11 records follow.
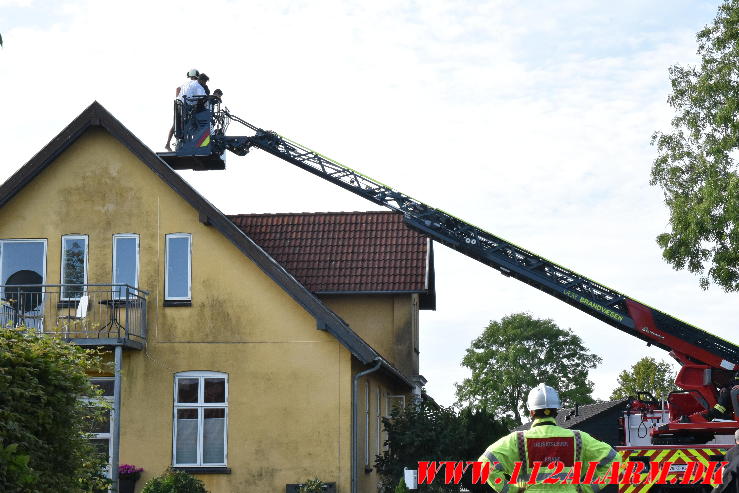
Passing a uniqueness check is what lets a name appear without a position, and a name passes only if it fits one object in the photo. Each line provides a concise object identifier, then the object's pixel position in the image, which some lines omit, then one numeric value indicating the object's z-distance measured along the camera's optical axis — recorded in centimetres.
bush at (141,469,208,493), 1797
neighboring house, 1847
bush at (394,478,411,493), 1755
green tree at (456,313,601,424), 7200
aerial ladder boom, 1842
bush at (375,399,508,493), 2006
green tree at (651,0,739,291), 2567
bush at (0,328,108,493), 854
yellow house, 1955
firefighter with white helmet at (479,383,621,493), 700
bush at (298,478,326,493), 1886
